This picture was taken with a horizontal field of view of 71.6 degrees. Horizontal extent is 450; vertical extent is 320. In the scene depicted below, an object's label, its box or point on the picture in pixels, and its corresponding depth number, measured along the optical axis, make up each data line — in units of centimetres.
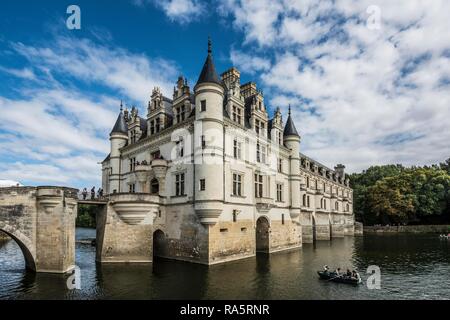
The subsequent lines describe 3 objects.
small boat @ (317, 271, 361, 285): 2008
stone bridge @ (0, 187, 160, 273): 2172
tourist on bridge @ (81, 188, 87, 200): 2884
